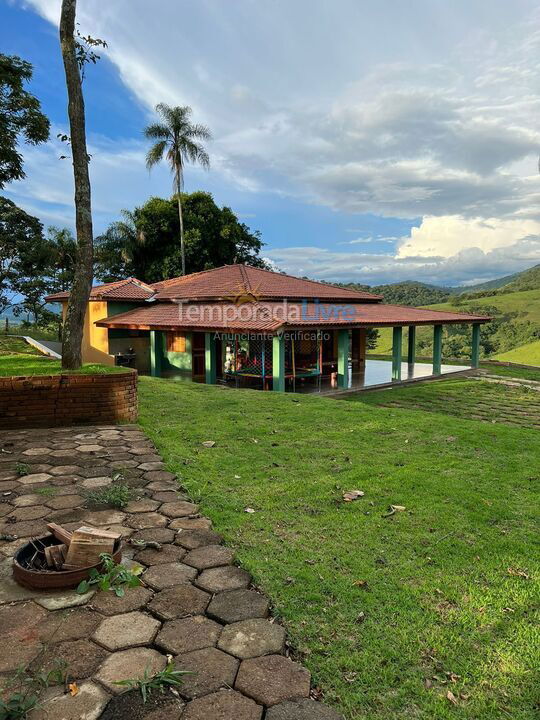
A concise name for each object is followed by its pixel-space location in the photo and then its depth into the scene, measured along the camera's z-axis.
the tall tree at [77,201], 6.87
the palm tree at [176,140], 25.11
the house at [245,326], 14.16
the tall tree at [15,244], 24.14
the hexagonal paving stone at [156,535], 3.25
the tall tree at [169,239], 28.12
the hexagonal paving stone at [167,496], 3.96
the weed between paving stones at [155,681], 1.92
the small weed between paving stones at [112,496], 3.75
